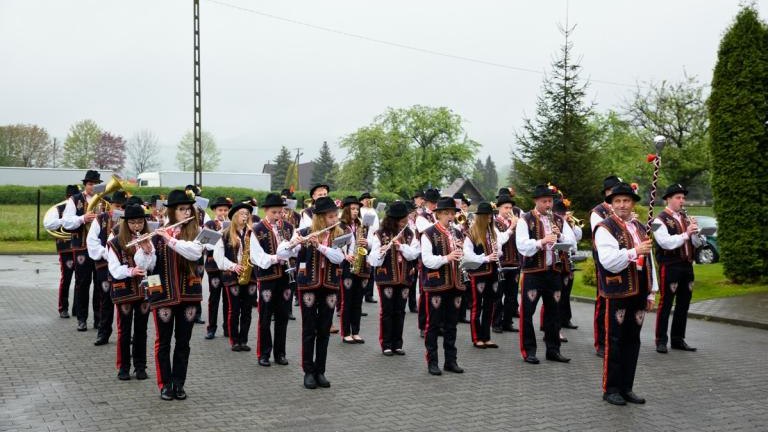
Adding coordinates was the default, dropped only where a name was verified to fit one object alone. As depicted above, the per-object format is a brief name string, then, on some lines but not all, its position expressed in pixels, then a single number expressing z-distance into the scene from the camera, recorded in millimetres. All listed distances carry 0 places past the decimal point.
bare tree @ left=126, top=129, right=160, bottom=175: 103000
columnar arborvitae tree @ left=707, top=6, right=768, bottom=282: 16328
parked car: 24078
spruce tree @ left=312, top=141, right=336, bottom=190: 95188
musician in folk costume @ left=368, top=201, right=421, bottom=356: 10219
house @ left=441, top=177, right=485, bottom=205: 81488
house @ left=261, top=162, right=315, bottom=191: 111750
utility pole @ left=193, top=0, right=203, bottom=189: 27453
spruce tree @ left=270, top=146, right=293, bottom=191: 93750
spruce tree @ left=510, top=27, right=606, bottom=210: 24016
